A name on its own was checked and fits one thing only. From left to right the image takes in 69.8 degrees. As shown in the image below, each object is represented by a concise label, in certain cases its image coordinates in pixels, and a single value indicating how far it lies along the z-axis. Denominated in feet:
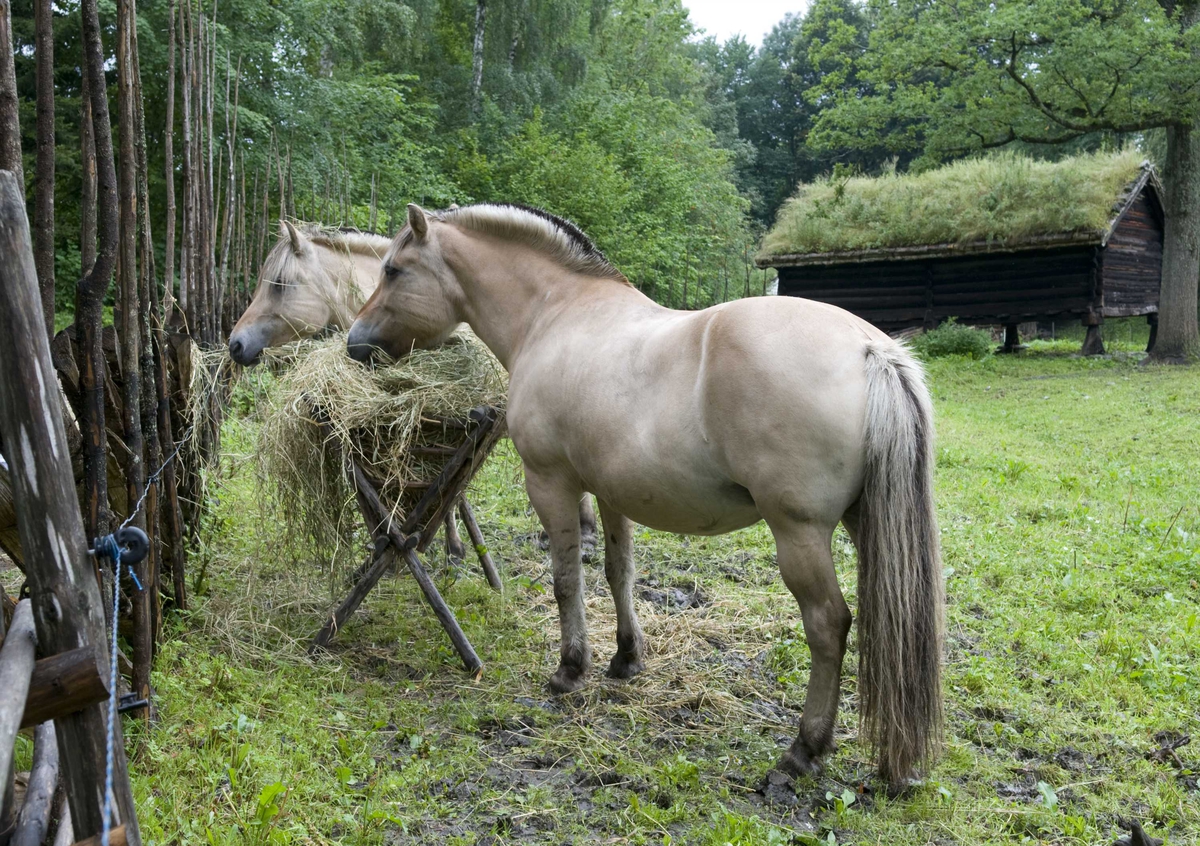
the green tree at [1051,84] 43.04
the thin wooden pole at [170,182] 12.22
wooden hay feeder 12.78
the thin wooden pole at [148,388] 10.30
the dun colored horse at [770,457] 8.93
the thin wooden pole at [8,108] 6.39
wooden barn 50.98
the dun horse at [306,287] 17.20
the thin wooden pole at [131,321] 9.07
